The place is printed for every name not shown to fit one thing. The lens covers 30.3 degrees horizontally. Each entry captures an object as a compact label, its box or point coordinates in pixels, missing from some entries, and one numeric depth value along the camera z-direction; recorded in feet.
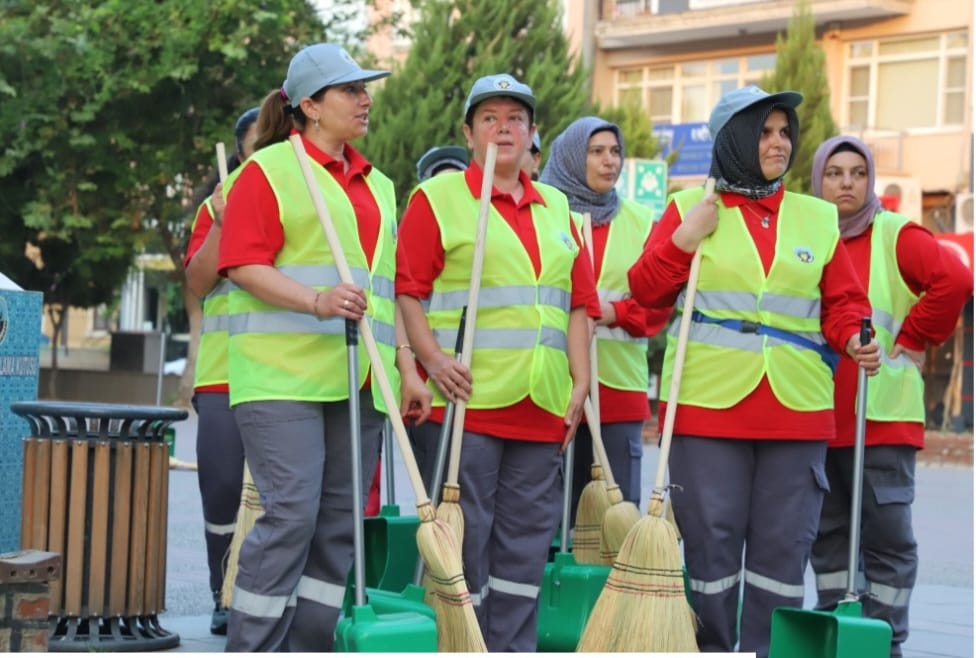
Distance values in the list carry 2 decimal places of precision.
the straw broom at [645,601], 18.66
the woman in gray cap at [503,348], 20.52
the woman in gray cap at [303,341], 18.06
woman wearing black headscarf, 19.99
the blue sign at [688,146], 99.86
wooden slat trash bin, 21.54
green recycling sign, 62.85
